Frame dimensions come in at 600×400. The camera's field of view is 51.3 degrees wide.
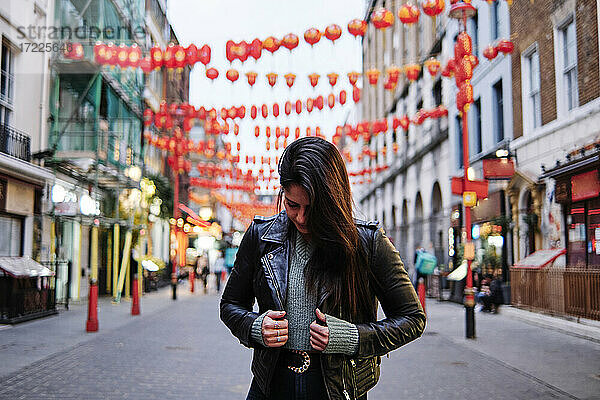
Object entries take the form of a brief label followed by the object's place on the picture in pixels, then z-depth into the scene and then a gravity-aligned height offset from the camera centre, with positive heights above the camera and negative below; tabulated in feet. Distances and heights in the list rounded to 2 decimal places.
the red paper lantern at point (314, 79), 53.47 +13.52
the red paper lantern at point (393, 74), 55.11 +14.45
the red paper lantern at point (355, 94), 56.34 +13.06
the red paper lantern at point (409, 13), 43.68 +15.62
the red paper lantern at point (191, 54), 48.52 +14.18
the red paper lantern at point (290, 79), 53.60 +13.52
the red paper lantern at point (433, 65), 55.93 +15.36
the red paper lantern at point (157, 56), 49.90 +14.44
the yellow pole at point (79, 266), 60.34 -2.98
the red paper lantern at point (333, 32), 45.01 +14.77
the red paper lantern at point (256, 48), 46.26 +13.97
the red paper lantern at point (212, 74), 51.47 +13.41
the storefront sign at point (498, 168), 59.00 +6.47
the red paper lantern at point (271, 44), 45.98 +14.20
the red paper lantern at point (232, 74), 52.54 +13.60
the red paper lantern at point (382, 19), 43.07 +15.06
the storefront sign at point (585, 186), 43.32 +3.65
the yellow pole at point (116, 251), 65.21 -1.68
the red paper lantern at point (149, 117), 69.99 +13.38
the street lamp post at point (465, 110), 39.60 +8.63
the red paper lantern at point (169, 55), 49.62 +14.38
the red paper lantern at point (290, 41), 45.42 +14.23
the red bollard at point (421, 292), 47.62 -4.31
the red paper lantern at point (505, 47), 52.39 +15.98
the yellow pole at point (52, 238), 57.98 -0.28
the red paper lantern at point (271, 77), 53.62 +13.63
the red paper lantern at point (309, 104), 60.54 +12.80
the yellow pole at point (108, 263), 72.27 -3.30
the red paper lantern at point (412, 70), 54.29 +14.51
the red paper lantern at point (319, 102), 59.98 +12.92
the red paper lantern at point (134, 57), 51.92 +14.96
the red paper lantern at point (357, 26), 45.29 +15.24
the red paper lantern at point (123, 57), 53.57 +15.27
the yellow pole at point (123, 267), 64.85 -3.30
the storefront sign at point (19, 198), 49.96 +3.07
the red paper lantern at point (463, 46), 44.52 +13.61
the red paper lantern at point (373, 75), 57.00 +14.75
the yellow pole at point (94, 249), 57.21 -1.35
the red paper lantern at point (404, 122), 69.08 +12.68
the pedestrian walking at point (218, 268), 90.07 -4.73
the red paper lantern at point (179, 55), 49.60 +14.37
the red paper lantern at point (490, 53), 54.60 +16.10
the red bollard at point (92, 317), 41.27 -5.43
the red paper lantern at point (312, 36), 44.93 +14.49
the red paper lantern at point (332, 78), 52.90 +13.46
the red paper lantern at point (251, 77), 53.83 +13.69
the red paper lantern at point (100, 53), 53.16 +15.54
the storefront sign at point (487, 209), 66.64 +3.09
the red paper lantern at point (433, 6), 41.88 +15.47
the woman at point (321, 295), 7.45 -0.74
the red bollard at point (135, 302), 52.65 -5.69
